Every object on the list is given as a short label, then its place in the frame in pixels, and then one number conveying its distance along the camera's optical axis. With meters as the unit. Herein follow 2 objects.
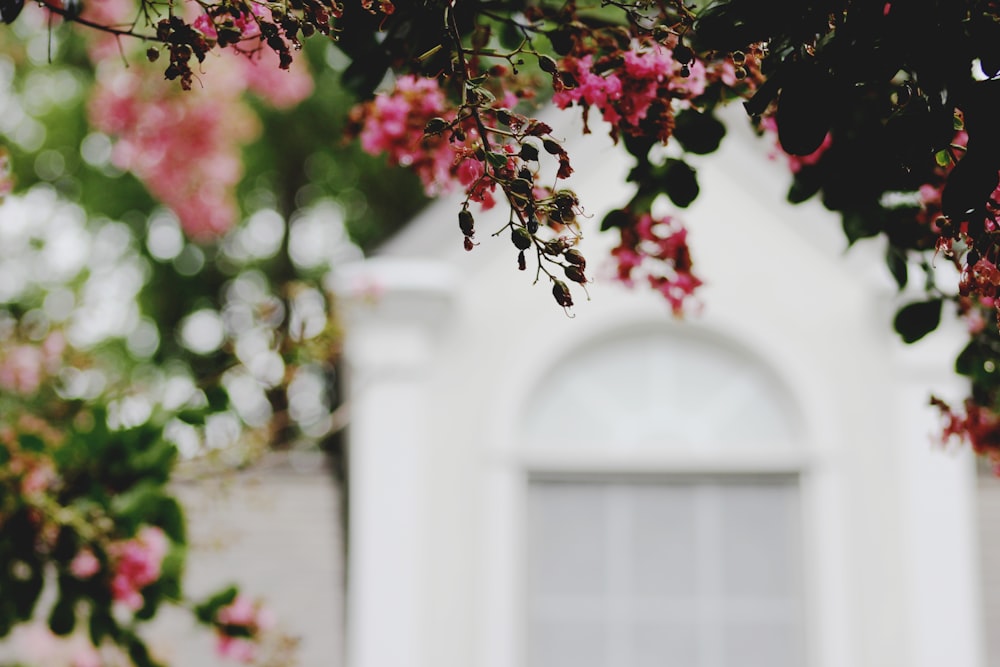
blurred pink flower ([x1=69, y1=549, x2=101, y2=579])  3.19
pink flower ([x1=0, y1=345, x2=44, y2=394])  4.48
